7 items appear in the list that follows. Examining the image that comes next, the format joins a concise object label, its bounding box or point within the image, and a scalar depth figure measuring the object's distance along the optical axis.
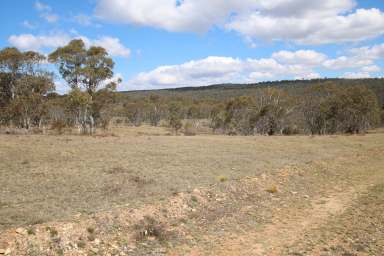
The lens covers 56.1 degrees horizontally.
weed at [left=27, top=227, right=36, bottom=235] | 7.99
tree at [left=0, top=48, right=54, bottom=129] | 41.41
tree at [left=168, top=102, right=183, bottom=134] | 102.90
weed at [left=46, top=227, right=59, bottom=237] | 8.14
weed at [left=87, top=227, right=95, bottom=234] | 8.63
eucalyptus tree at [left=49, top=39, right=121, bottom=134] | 43.25
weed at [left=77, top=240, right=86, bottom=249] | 8.04
